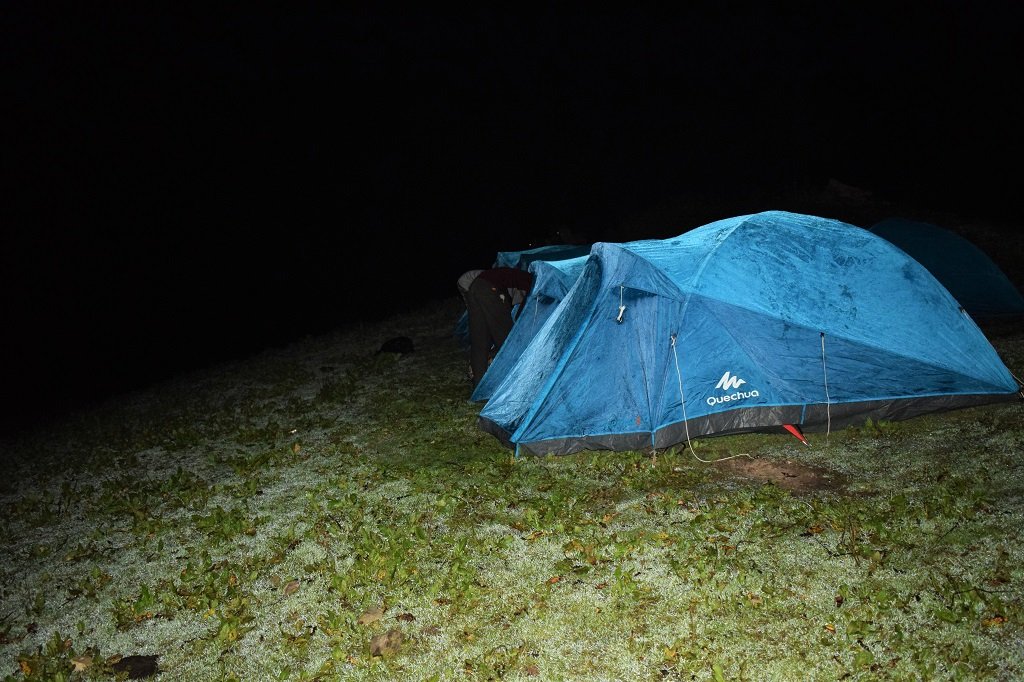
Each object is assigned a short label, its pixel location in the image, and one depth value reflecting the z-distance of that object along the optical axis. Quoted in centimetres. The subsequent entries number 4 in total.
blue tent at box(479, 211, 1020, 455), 762
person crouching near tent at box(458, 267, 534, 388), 1099
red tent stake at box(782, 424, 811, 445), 772
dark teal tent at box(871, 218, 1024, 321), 1243
